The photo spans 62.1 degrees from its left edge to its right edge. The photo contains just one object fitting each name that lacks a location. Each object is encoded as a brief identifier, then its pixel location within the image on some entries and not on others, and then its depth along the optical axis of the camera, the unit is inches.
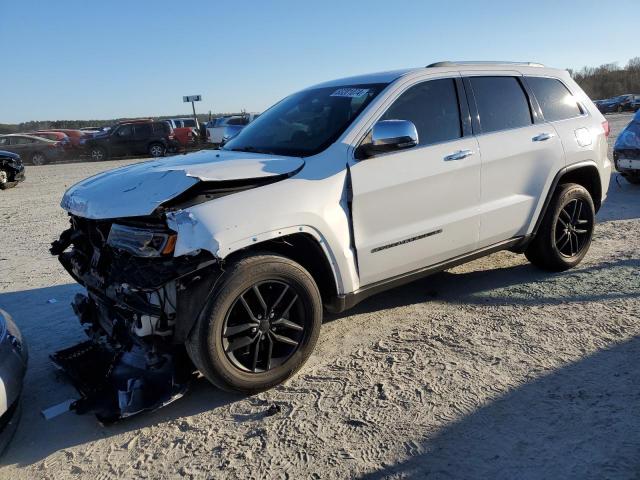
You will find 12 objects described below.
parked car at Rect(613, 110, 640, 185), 368.5
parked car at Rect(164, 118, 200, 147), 995.3
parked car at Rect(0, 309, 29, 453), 112.3
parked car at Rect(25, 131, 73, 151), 1003.9
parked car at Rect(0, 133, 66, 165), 994.7
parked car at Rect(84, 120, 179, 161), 970.7
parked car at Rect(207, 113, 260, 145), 1005.2
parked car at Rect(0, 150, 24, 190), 568.1
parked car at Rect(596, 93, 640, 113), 1784.0
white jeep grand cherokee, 118.9
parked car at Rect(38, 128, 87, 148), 999.6
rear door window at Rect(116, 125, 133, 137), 971.9
